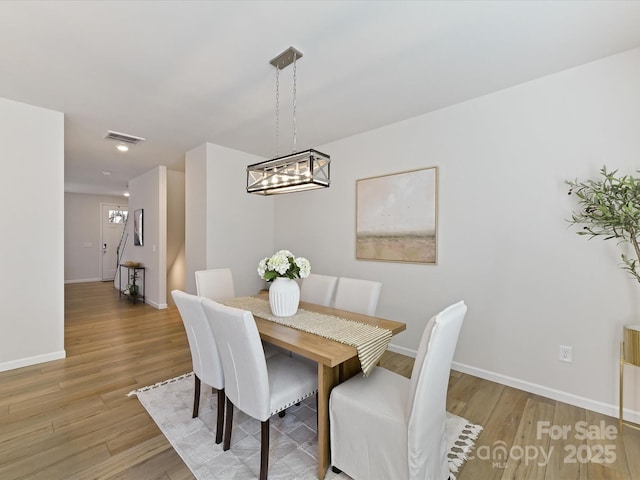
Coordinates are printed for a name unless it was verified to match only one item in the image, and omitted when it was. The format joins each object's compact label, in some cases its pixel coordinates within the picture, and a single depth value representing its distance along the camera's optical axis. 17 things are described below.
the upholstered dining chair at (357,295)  2.37
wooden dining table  1.49
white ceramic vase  2.11
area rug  1.61
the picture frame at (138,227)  5.80
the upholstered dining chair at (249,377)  1.44
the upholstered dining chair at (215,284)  2.79
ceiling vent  3.67
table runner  1.60
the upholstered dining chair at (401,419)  1.26
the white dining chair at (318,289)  2.69
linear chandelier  1.91
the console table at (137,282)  5.80
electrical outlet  2.26
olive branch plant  1.84
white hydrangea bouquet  2.08
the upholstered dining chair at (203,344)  1.73
